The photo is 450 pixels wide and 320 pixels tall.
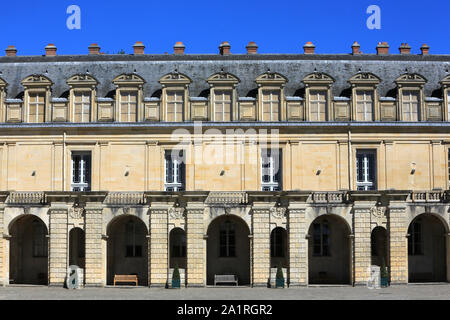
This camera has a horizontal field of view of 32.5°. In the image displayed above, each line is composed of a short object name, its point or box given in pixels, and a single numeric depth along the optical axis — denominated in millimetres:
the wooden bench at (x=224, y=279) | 45438
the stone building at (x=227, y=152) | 47344
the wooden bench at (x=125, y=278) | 45250
